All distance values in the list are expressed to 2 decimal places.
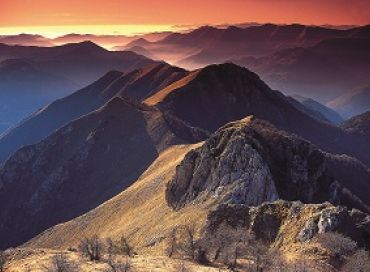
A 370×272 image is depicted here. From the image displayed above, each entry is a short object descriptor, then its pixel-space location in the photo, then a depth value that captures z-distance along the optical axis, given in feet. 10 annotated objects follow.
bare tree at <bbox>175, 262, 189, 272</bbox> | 215.35
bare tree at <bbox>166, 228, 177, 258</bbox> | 254.47
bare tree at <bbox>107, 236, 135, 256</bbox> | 261.03
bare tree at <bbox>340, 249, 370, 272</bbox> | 208.95
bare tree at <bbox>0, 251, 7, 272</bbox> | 231.30
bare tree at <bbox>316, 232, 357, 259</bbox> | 237.04
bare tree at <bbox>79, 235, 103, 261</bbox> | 237.45
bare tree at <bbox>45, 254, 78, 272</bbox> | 213.66
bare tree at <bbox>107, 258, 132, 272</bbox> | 212.64
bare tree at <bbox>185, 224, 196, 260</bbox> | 250.57
